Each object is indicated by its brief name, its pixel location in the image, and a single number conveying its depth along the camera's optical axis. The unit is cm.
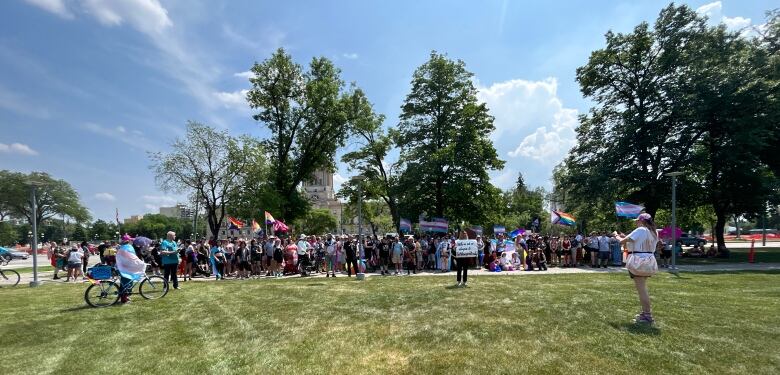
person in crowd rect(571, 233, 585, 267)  2388
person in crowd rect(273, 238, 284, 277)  2078
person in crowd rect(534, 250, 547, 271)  2214
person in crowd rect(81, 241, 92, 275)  2316
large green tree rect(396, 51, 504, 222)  3469
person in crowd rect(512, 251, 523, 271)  2257
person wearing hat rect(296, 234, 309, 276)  2091
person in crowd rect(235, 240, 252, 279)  2055
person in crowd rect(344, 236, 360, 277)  1967
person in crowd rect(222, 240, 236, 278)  2144
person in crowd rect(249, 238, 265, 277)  2092
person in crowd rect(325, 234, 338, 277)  2079
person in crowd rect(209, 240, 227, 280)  2038
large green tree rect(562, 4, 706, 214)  3125
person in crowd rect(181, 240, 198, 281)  1969
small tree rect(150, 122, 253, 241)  3475
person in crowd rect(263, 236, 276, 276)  2089
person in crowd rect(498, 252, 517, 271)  2212
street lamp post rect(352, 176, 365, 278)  1851
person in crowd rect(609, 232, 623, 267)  2406
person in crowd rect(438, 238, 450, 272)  2219
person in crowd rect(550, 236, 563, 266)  2469
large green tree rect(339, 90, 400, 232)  4091
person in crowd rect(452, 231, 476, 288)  1420
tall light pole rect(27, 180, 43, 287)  1781
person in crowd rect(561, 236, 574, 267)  2427
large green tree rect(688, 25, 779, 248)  2856
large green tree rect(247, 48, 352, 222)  3719
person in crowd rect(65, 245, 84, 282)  2023
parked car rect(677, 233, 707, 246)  4077
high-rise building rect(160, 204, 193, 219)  16556
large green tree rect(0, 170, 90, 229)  8012
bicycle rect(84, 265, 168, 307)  1174
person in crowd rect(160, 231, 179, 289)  1362
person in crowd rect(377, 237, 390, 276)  2200
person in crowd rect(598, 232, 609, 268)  2312
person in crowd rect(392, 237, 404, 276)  2138
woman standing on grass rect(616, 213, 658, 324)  824
